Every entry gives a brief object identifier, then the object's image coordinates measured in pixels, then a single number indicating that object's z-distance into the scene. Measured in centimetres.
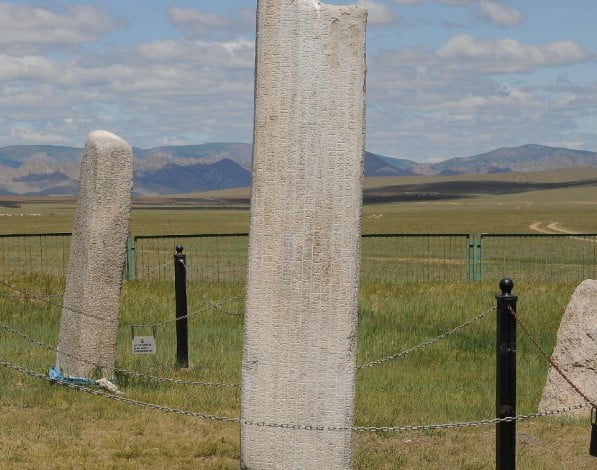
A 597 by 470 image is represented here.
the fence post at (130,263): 2408
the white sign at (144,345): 1230
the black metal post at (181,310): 1260
